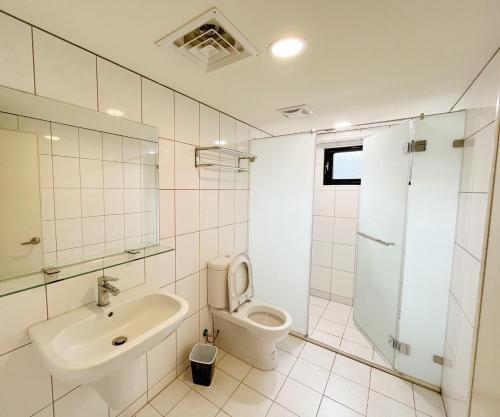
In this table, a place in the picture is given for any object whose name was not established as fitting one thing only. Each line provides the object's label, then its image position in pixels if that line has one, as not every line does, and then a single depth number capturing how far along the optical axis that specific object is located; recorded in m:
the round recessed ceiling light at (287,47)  0.95
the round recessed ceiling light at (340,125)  2.15
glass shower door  1.64
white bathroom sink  0.77
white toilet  1.67
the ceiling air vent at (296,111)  1.72
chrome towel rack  1.61
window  2.58
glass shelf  0.84
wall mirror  0.90
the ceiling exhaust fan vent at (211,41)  0.86
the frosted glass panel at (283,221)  1.95
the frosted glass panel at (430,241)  1.44
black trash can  1.52
